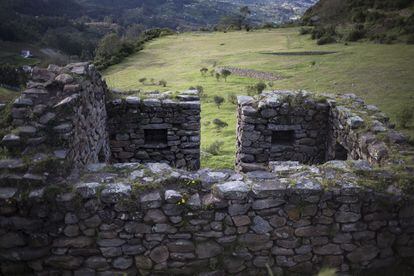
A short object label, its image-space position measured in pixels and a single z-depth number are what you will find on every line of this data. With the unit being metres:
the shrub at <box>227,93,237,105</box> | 17.22
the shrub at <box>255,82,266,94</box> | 17.49
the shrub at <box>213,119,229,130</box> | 14.14
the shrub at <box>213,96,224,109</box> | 16.82
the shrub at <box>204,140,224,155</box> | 11.32
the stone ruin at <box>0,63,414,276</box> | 4.86
